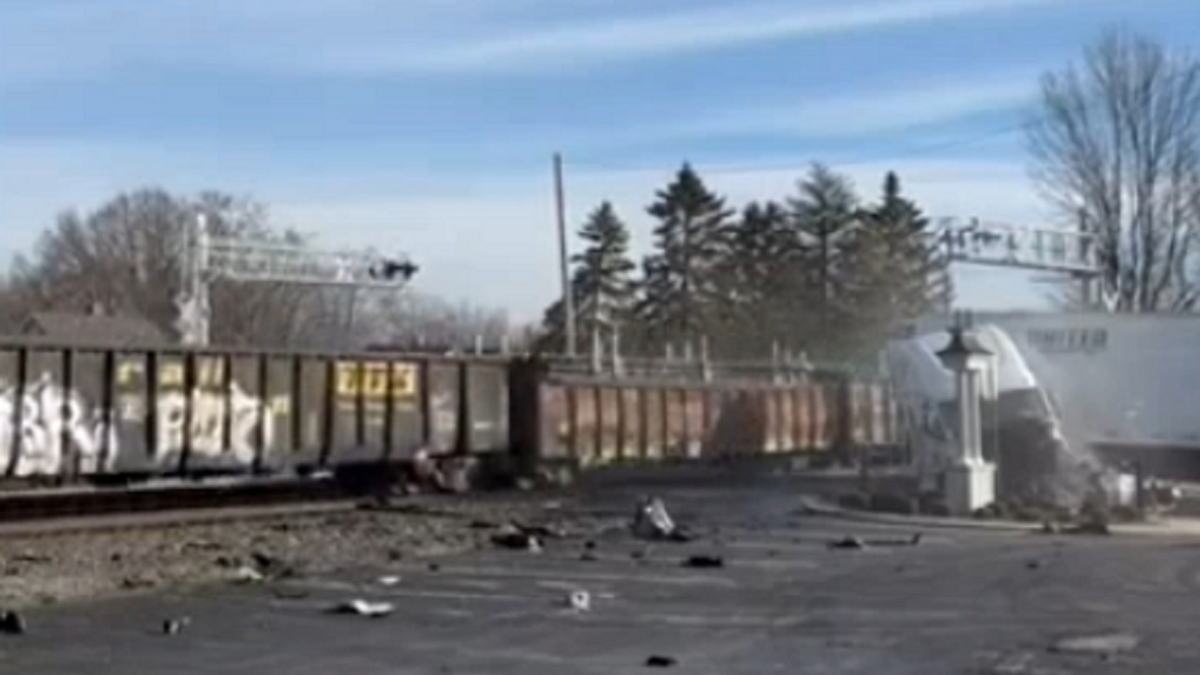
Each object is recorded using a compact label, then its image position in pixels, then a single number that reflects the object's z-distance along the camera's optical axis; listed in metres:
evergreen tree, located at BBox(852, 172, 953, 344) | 90.62
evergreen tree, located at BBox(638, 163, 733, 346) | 100.38
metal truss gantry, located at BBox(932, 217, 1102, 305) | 60.28
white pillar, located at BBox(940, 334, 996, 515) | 32.66
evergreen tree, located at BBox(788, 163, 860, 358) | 96.94
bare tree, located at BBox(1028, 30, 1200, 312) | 73.19
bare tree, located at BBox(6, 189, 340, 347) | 95.94
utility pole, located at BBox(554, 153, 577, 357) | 64.38
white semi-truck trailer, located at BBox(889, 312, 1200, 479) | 39.53
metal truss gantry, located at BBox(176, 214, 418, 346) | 60.34
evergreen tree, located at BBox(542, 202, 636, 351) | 101.88
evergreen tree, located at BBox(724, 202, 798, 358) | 98.31
